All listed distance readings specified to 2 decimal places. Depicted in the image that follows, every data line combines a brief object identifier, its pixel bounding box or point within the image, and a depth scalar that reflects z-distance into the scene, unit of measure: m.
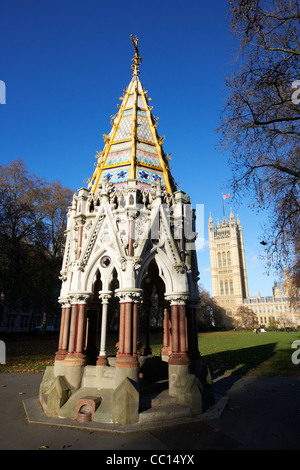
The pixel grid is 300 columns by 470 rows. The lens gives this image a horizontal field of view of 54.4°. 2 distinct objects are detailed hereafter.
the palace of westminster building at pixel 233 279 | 133.38
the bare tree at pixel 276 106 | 8.02
